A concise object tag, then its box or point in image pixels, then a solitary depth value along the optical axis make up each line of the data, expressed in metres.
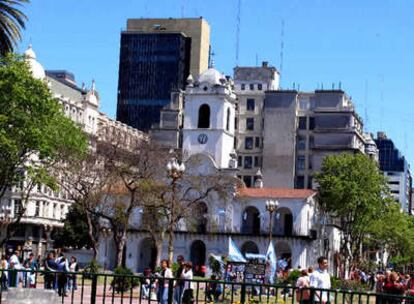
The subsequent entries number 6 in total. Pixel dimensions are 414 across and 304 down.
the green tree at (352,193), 76.25
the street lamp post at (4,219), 73.11
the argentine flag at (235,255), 48.25
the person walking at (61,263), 32.78
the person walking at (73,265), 38.71
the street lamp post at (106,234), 75.06
